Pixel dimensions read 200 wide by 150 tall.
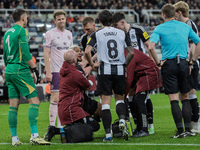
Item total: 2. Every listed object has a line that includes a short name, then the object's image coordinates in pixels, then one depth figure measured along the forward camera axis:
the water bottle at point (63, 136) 13.23
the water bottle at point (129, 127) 13.51
